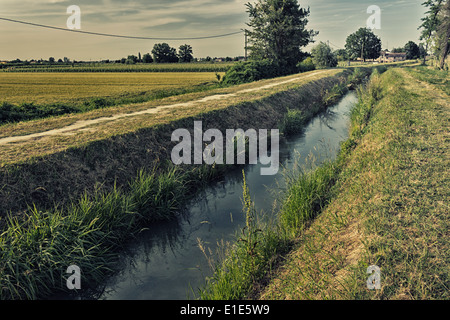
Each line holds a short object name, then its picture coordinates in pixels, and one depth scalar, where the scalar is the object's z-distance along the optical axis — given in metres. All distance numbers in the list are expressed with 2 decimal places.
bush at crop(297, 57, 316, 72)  47.97
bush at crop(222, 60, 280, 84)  30.34
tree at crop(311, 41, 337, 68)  57.78
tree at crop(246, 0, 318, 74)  43.88
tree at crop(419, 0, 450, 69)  43.91
